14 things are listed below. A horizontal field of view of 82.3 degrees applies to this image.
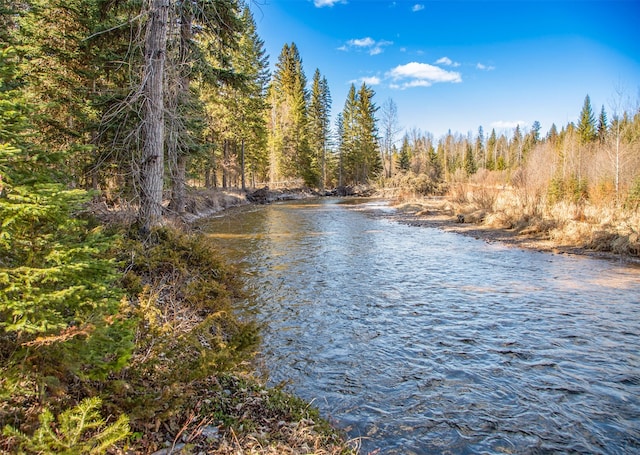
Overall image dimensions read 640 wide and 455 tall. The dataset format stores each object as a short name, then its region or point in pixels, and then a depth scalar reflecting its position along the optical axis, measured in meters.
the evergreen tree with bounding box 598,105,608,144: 53.03
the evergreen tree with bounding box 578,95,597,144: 52.32
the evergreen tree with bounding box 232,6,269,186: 30.80
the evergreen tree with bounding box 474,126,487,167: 74.85
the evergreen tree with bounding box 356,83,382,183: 52.81
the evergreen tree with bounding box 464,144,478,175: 61.04
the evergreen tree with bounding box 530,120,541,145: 72.46
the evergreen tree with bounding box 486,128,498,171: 69.49
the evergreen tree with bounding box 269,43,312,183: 45.31
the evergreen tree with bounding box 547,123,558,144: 72.59
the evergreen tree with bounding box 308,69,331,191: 50.56
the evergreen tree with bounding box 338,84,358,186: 52.62
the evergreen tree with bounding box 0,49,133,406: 1.99
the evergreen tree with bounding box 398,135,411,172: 43.45
